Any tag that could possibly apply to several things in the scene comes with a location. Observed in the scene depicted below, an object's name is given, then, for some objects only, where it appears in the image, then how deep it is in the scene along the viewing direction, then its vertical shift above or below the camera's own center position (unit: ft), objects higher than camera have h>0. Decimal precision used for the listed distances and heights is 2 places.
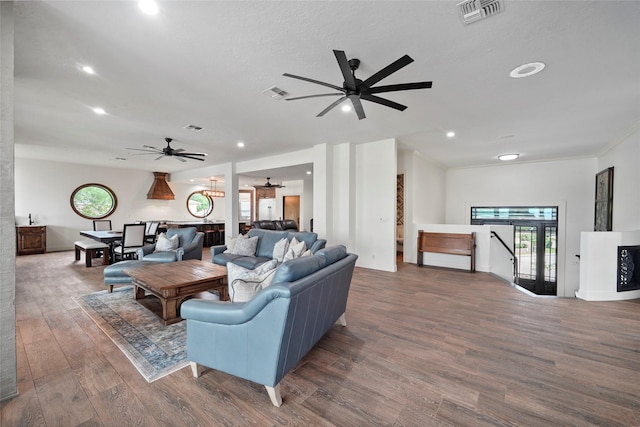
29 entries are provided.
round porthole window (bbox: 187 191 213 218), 38.04 +0.61
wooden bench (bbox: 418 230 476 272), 19.08 -2.76
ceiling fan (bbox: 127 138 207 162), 18.07 +3.99
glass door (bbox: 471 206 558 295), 24.45 -3.42
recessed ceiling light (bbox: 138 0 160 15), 6.25 +4.95
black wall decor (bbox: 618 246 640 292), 12.81 -3.00
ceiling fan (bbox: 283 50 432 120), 7.13 +3.93
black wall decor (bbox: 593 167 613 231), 17.97 +0.55
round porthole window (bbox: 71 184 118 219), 28.59 +0.83
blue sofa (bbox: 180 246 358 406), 5.57 -2.75
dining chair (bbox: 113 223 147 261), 18.52 -2.27
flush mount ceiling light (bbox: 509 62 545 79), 8.77 +4.82
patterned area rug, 7.35 -4.37
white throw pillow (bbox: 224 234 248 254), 17.22 -2.48
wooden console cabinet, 23.98 -2.90
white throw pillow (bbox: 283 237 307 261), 12.77 -2.12
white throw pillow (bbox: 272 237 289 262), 14.96 -2.37
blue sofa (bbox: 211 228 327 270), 14.98 -2.41
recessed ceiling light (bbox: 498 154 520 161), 21.94 +4.39
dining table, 19.24 -2.18
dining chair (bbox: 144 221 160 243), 22.65 -2.11
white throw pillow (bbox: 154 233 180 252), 17.29 -2.39
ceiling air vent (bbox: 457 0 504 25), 6.21 +4.88
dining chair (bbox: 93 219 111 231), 25.42 -1.64
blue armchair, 16.16 -2.71
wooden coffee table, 9.97 -2.95
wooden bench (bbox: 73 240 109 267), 19.47 -3.09
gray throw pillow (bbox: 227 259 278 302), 6.79 -1.92
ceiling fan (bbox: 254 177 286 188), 34.11 +3.16
